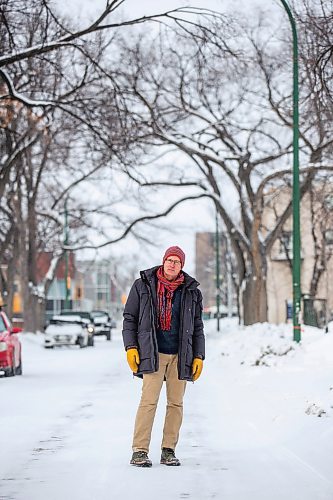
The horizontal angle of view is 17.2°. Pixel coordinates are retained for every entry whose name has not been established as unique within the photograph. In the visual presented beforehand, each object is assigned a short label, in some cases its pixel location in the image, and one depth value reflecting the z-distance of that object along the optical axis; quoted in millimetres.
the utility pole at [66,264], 52547
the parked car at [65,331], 42719
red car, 21159
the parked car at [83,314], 48769
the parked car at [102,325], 59506
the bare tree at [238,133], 35625
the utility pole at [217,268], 59125
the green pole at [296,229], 24250
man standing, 9023
